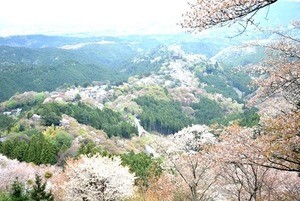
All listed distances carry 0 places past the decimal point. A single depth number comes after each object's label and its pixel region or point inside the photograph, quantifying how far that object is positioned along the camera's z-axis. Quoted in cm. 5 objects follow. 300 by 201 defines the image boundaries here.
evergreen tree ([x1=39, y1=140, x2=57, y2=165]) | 4079
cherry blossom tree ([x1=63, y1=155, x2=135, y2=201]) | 1968
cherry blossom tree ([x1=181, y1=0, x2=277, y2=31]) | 585
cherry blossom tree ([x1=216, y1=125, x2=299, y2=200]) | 773
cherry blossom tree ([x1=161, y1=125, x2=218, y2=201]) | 1718
